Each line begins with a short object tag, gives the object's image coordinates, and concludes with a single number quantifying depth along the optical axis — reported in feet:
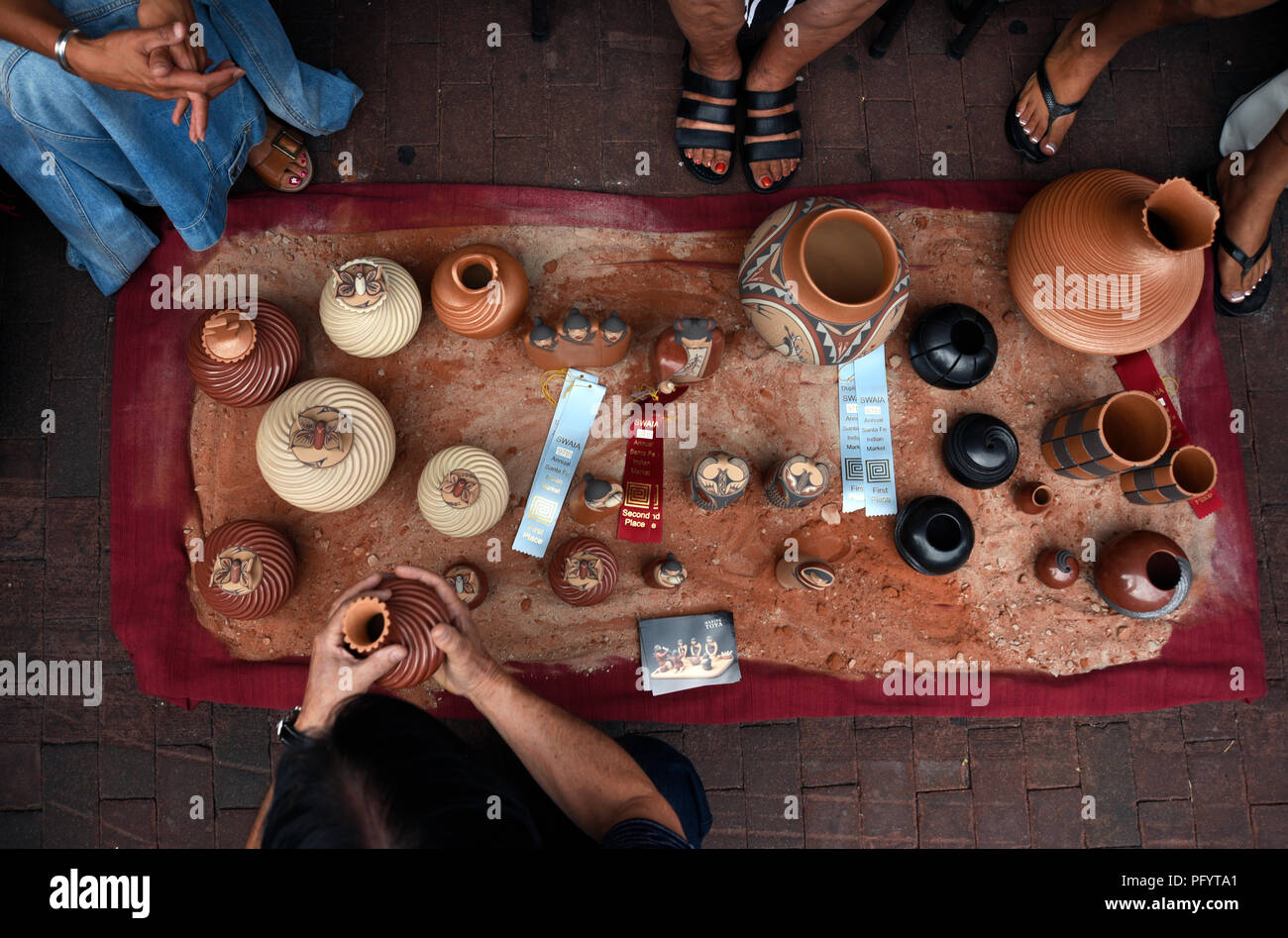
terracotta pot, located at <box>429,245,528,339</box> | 7.54
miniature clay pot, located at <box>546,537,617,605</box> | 7.68
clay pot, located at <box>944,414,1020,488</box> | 8.15
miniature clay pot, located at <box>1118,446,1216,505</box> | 7.85
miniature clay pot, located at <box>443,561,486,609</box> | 7.82
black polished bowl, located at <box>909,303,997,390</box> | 8.17
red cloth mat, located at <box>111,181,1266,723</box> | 8.38
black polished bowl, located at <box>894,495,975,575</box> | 8.02
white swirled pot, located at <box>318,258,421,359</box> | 7.47
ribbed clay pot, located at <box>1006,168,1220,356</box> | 7.59
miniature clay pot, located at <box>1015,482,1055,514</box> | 8.28
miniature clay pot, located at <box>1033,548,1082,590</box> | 8.29
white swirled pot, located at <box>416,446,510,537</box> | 7.23
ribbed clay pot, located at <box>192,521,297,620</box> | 7.30
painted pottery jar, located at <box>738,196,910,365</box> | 7.19
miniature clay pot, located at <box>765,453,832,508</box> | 7.62
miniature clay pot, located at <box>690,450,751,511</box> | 7.57
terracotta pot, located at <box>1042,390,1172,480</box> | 7.75
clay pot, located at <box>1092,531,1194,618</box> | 8.11
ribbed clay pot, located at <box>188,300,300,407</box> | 7.27
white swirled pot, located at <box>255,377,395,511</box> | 7.04
